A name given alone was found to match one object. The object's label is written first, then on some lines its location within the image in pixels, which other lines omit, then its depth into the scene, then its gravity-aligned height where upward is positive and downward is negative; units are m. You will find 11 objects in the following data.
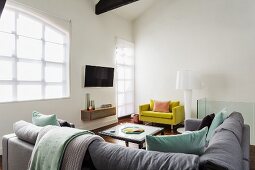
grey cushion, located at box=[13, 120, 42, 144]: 1.84 -0.49
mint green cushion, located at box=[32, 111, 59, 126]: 2.26 -0.45
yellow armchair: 4.77 -0.83
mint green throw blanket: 1.41 -0.51
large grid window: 3.40 +0.51
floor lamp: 4.61 +0.02
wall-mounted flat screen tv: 4.71 +0.20
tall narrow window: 5.86 +0.23
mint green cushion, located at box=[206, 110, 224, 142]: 2.38 -0.49
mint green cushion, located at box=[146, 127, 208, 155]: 1.31 -0.43
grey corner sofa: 1.02 -0.45
